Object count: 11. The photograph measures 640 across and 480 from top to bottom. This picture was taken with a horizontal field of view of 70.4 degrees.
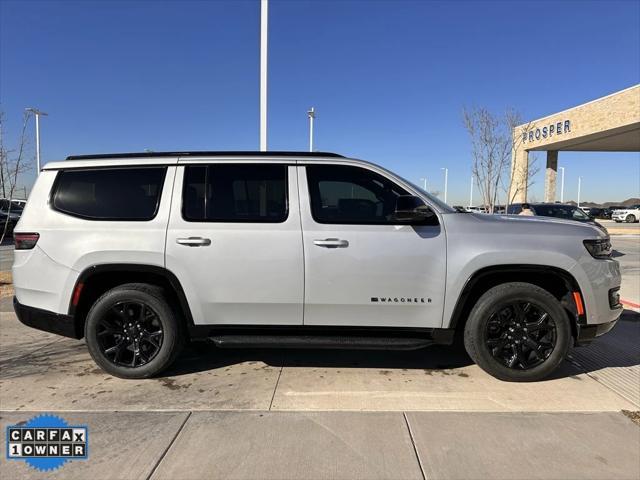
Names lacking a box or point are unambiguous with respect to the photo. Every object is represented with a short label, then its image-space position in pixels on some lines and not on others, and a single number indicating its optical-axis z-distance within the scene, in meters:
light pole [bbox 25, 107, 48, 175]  27.44
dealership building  23.33
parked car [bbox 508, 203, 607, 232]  12.70
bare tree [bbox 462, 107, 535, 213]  18.36
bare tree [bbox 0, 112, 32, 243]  9.11
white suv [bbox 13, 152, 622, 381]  3.85
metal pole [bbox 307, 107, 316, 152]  19.45
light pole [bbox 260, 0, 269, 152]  9.17
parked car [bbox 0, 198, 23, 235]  20.13
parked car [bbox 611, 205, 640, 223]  41.28
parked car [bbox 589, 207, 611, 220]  48.97
